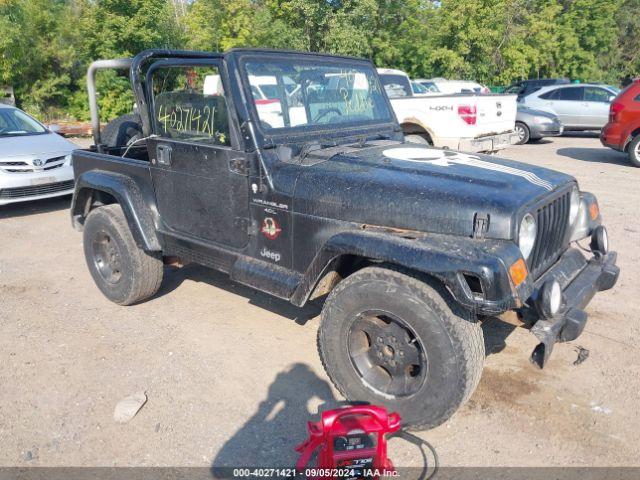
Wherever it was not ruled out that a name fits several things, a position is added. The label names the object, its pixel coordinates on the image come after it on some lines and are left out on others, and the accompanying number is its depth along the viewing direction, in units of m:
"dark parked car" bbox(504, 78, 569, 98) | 17.16
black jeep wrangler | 2.68
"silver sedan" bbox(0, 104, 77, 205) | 7.32
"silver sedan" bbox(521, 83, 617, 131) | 15.03
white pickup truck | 8.60
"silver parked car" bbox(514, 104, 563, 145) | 13.79
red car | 10.21
